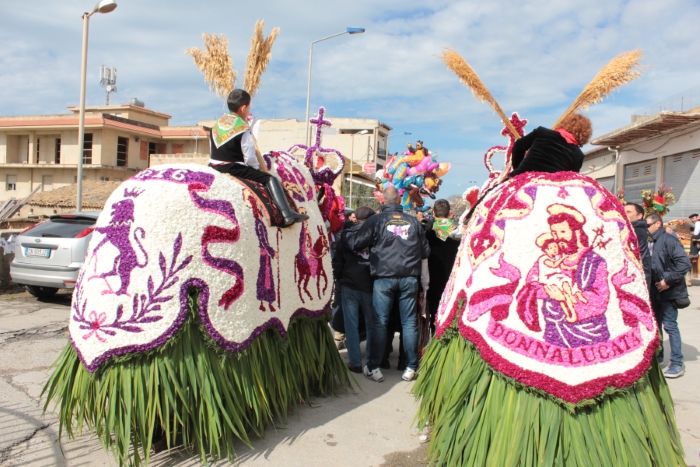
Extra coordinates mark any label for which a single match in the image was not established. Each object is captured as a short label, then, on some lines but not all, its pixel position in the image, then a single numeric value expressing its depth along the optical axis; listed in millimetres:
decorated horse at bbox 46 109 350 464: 2703
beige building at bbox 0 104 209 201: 30906
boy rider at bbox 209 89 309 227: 3516
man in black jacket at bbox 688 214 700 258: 12826
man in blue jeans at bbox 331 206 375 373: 4793
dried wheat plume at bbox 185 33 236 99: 3971
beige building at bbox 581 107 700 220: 15859
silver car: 7168
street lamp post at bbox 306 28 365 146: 15211
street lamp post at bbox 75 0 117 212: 9719
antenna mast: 38875
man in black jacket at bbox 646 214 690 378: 5105
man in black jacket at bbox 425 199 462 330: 5129
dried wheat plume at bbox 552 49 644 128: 3084
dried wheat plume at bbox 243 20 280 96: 3992
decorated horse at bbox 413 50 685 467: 2402
